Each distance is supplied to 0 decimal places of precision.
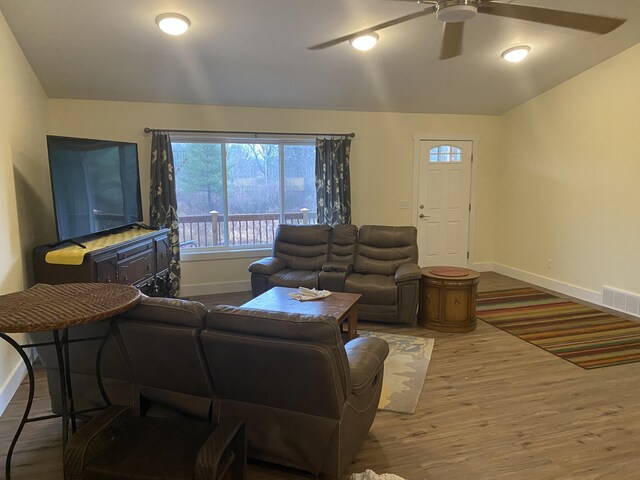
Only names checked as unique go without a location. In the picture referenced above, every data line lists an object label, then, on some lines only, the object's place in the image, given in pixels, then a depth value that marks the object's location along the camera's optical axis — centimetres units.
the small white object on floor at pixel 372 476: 203
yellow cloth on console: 318
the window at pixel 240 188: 545
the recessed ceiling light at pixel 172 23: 332
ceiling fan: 263
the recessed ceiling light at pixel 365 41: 351
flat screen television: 334
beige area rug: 285
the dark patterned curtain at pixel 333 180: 572
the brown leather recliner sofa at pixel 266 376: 182
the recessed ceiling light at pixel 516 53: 424
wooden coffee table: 333
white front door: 639
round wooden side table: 411
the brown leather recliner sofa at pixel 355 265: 425
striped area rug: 359
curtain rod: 503
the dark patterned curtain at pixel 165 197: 501
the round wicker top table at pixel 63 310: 181
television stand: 323
